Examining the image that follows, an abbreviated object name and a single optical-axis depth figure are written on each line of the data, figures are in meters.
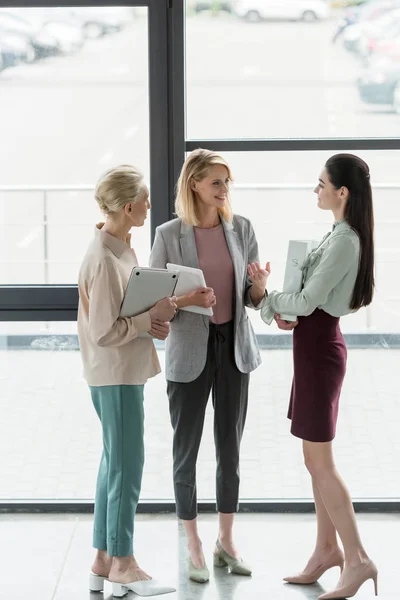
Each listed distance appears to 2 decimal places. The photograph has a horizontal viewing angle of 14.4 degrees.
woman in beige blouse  5.39
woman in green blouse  5.46
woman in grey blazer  5.88
